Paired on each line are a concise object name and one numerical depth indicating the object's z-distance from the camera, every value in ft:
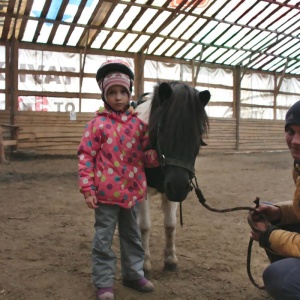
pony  6.37
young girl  6.66
